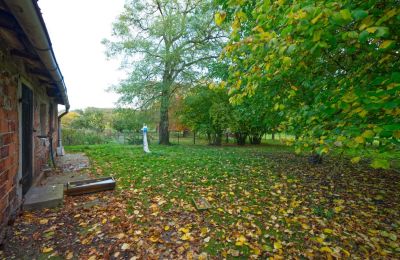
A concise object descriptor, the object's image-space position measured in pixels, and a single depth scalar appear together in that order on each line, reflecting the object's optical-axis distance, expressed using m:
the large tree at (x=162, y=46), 10.91
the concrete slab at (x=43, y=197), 3.13
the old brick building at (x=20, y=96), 1.88
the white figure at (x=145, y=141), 9.10
